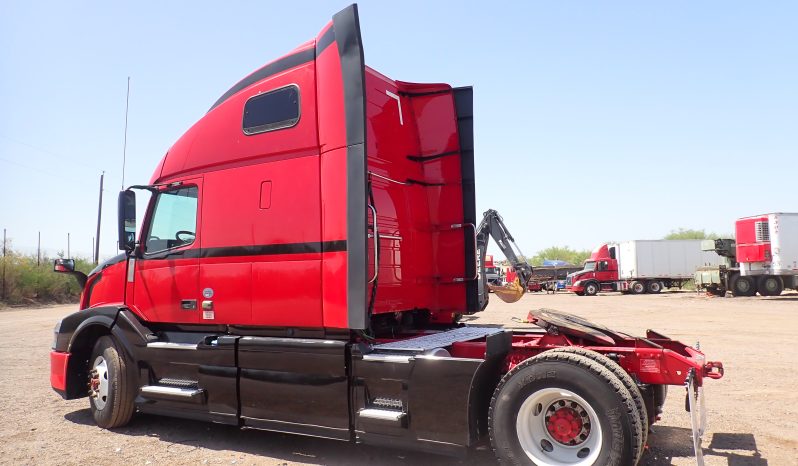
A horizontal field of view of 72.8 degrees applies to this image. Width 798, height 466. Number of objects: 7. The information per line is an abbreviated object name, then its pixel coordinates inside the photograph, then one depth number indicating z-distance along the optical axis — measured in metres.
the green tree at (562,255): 83.44
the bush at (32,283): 31.50
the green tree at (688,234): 75.03
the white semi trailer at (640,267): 36.44
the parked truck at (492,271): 36.69
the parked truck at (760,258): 26.94
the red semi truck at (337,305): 4.12
